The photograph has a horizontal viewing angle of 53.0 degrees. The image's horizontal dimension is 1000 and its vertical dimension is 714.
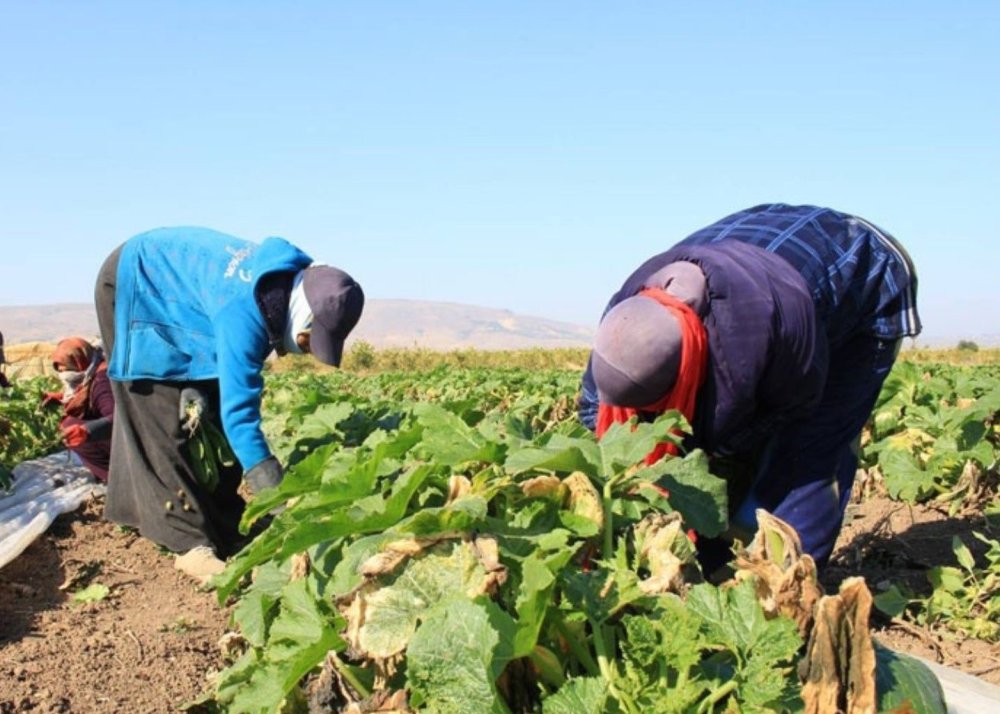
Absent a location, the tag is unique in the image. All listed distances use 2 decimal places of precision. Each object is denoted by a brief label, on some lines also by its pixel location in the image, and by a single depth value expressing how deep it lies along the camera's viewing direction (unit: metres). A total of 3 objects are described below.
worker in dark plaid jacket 2.22
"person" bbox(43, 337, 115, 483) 5.66
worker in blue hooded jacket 3.66
